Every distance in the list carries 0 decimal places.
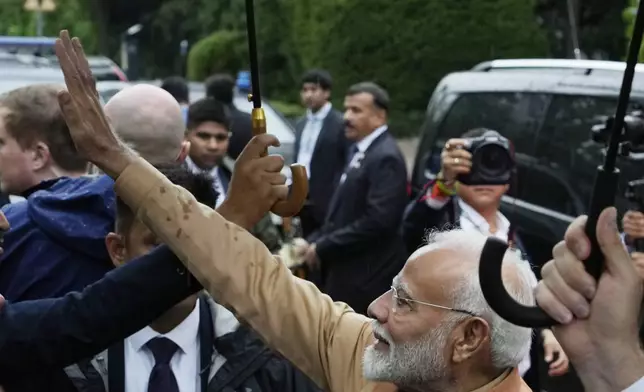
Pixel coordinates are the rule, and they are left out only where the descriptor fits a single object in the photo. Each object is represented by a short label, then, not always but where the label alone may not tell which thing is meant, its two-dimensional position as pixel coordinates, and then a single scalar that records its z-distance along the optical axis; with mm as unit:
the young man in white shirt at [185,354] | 2629
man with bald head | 3613
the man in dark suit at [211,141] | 5750
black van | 5664
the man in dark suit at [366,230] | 6664
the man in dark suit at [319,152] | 8914
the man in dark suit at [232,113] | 7980
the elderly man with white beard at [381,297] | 2279
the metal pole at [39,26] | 25984
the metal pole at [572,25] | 8336
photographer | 4562
